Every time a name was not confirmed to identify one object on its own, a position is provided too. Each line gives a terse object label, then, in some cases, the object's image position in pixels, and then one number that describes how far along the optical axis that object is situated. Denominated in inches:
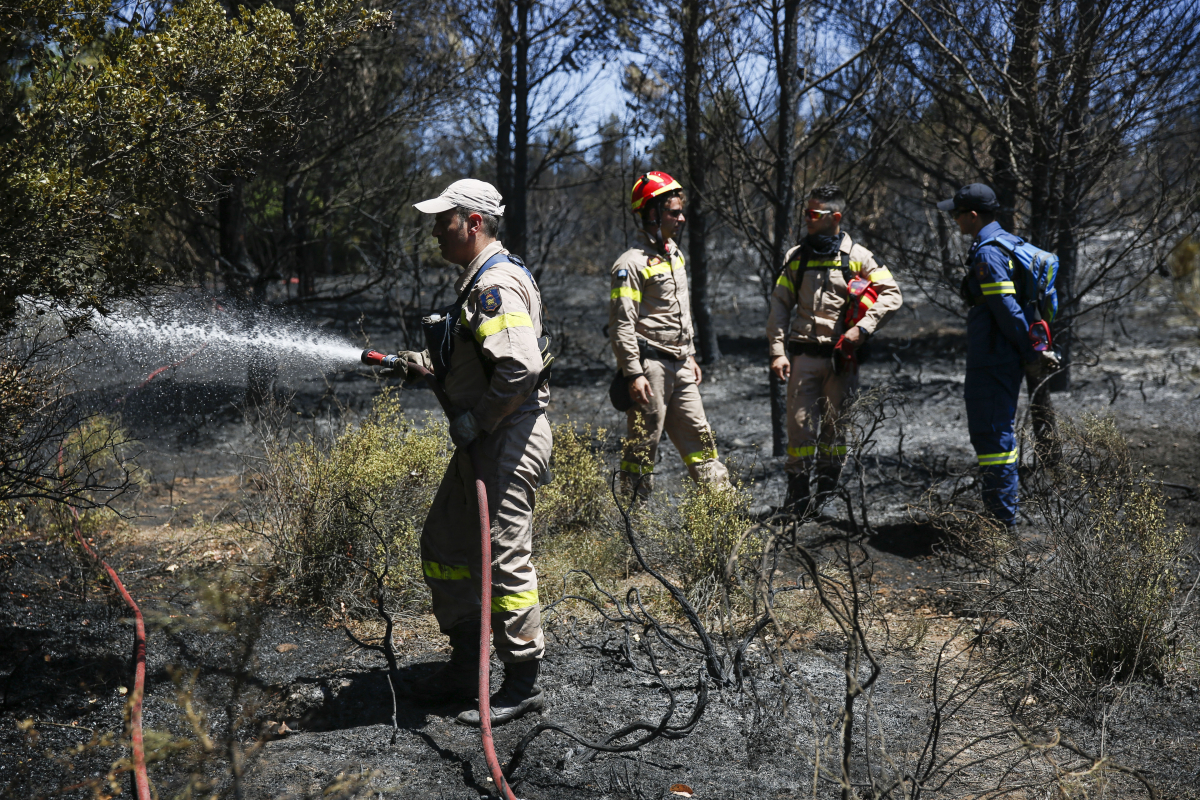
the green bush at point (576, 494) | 215.2
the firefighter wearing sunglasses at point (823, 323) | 210.4
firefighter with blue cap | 195.6
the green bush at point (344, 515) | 171.0
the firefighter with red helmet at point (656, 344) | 202.2
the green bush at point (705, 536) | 172.9
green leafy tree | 119.0
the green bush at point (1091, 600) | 137.9
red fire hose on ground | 87.5
